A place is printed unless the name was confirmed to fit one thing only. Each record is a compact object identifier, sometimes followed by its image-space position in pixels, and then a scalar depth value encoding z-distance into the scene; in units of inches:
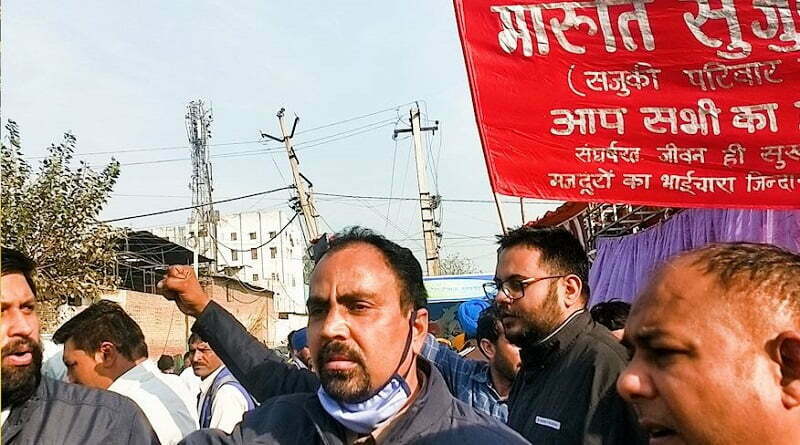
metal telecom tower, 1934.1
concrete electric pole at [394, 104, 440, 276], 968.9
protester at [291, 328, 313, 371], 239.5
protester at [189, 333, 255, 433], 182.7
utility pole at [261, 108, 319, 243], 970.3
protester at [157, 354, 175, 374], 432.9
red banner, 119.3
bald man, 52.1
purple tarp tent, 183.6
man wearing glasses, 109.7
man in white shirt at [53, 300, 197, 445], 165.0
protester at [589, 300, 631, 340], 146.3
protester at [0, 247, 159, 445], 99.3
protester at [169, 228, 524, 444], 81.8
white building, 2405.4
